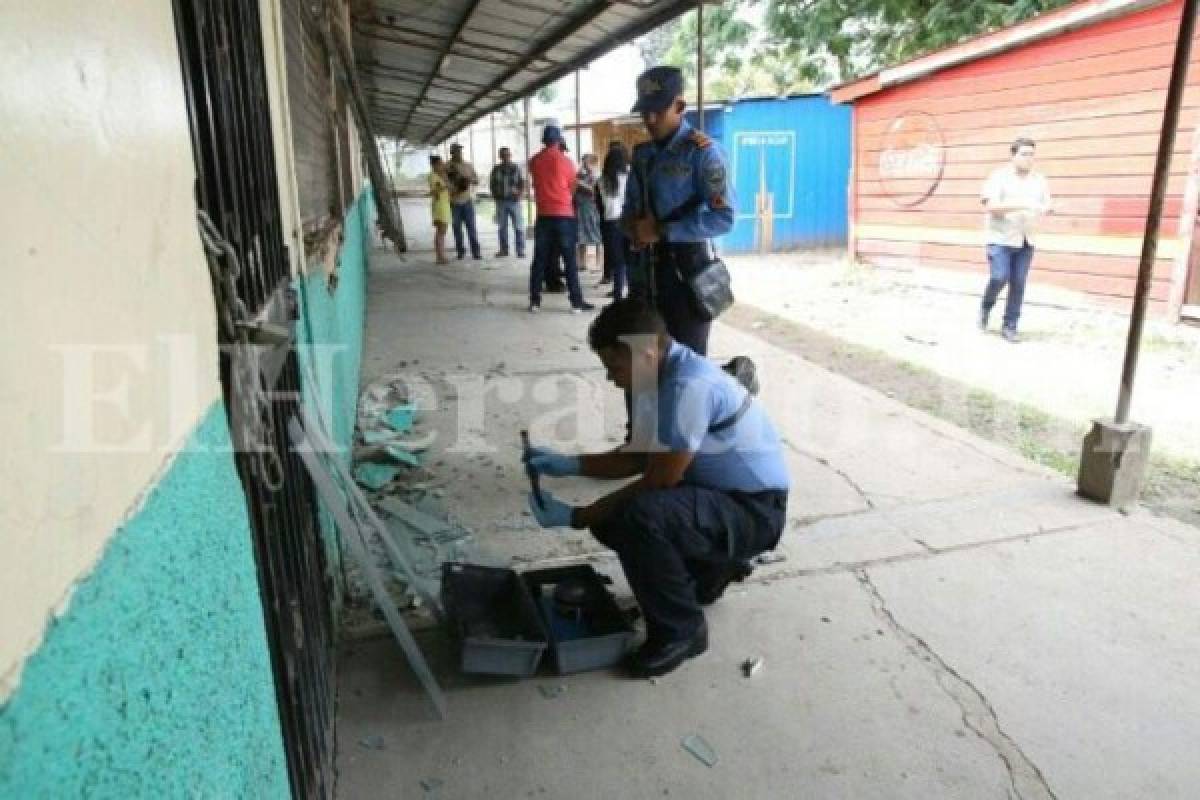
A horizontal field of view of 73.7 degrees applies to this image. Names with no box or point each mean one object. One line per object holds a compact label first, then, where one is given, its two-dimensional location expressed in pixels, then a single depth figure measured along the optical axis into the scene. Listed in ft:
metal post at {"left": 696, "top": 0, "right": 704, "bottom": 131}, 16.27
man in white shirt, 21.85
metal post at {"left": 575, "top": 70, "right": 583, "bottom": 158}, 37.98
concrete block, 11.13
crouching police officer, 7.77
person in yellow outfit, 37.29
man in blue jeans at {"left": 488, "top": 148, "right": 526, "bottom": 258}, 35.58
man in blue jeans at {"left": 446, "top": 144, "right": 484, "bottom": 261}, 36.19
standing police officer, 11.15
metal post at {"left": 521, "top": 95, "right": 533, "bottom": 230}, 43.98
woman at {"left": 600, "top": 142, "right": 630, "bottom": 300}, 26.86
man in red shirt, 25.84
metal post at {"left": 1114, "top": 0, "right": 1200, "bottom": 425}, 9.95
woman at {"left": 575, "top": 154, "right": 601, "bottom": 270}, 31.89
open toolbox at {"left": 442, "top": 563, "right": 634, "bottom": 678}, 7.64
